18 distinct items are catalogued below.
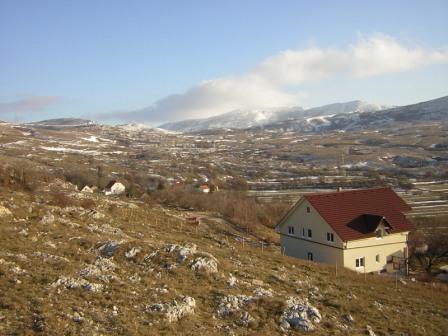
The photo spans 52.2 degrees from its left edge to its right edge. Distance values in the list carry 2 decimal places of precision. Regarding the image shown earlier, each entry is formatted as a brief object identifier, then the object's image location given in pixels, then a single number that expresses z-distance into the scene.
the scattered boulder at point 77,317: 16.05
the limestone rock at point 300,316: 18.62
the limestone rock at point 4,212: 30.65
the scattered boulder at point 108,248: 25.54
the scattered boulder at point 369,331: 19.17
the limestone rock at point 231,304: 19.11
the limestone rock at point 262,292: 21.77
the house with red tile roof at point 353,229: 42.22
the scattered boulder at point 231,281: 22.83
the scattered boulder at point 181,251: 25.33
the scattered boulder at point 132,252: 25.27
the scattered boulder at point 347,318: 20.31
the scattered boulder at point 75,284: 19.38
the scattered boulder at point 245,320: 18.22
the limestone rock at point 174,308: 17.83
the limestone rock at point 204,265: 24.16
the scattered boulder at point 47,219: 30.93
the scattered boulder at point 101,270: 21.09
